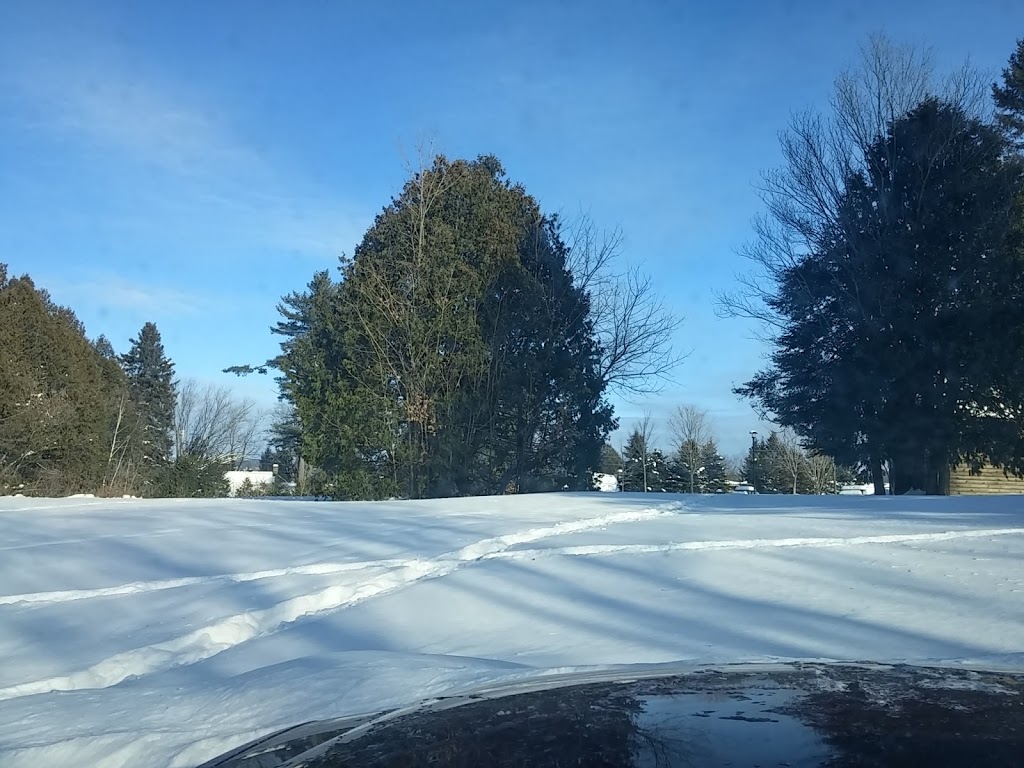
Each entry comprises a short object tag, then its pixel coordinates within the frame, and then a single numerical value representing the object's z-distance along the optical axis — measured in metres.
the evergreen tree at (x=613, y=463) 38.92
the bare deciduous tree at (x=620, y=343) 23.47
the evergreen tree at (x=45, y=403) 24.91
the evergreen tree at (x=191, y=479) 26.62
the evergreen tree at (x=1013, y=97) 22.28
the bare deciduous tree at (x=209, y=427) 47.97
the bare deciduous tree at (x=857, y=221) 19.95
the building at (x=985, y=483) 23.88
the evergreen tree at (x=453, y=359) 21.17
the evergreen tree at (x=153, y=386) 45.38
